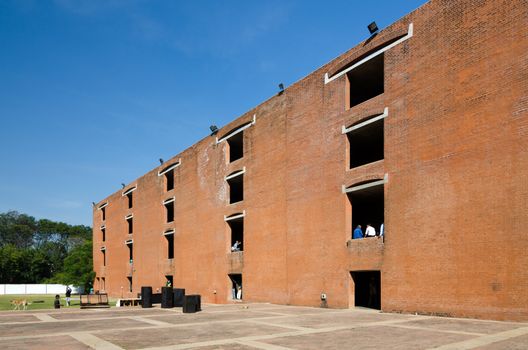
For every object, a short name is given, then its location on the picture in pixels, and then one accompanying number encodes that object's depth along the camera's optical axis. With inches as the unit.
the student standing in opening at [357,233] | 853.2
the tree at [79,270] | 2450.8
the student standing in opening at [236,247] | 1253.9
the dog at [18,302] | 1108.9
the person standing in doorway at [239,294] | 1216.2
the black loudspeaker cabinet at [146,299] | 979.3
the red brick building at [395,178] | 615.2
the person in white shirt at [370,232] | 839.1
